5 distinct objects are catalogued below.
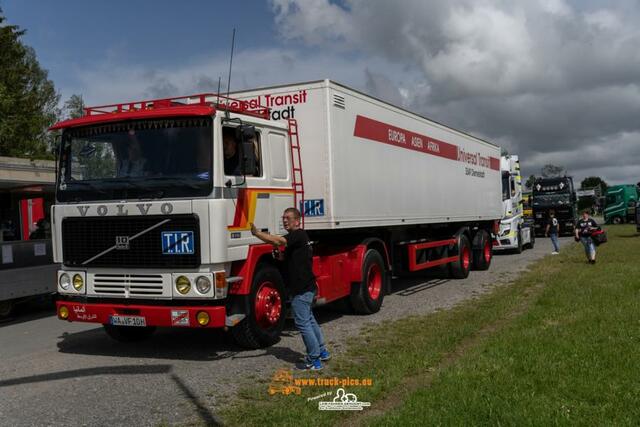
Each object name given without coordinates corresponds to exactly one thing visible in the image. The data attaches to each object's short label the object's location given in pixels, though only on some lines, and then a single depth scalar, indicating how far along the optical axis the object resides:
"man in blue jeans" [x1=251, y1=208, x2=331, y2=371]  6.61
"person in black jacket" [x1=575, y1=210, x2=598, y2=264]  16.20
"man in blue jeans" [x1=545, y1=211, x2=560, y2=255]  21.12
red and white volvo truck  6.80
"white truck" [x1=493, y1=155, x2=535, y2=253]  22.09
